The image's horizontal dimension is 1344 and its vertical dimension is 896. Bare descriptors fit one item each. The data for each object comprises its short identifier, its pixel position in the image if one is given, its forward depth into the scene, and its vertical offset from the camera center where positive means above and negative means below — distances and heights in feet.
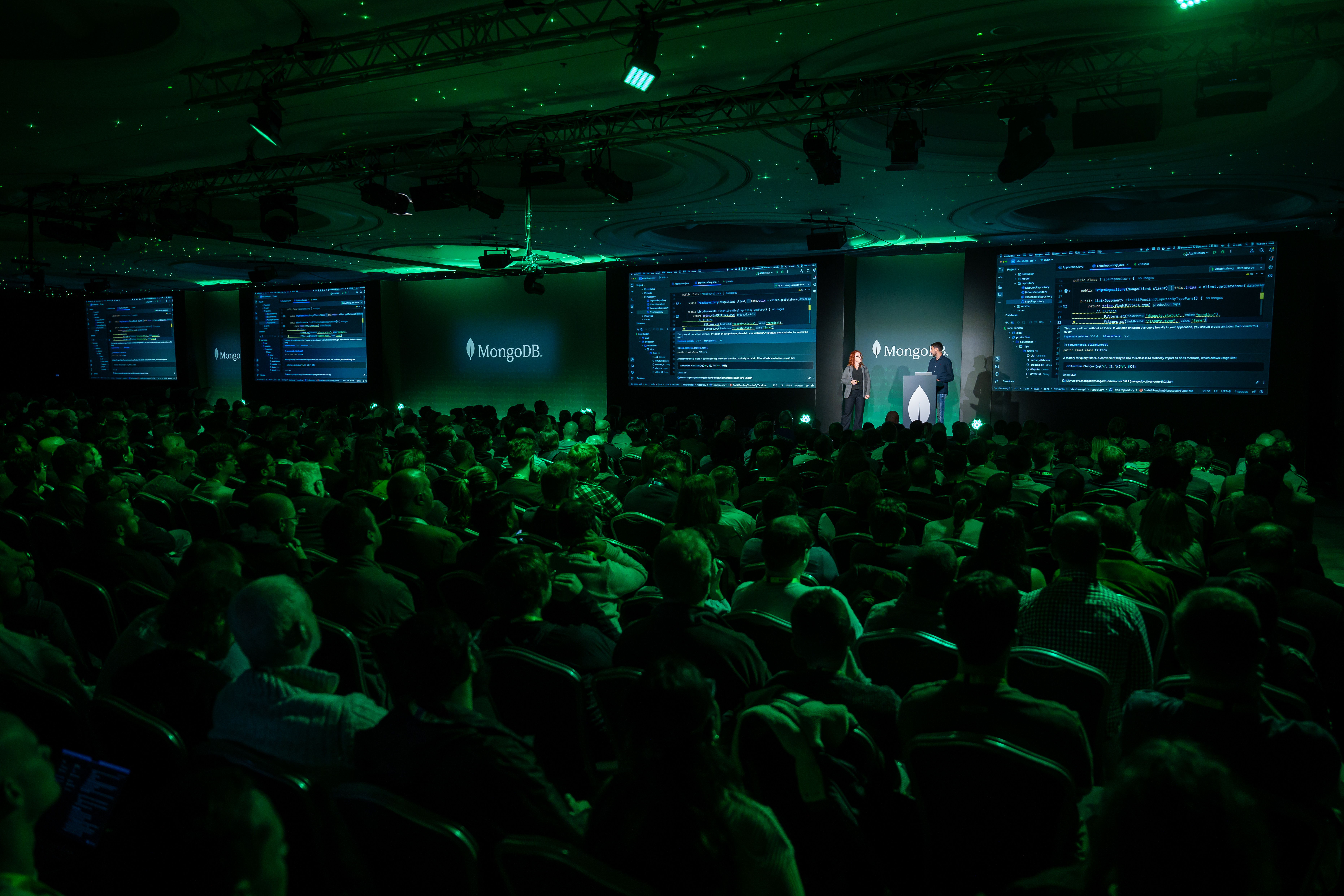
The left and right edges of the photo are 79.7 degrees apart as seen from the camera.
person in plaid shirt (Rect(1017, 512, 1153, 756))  8.95 -2.71
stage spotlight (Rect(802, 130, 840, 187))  20.81 +5.90
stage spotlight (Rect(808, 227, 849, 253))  34.99 +6.12
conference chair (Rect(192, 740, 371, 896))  5.68 -3.20
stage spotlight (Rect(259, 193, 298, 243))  27.43 +5.34
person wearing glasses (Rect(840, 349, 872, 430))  42.91 -0.51
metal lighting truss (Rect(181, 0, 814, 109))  15.76 +7.14
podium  43.70 -0.95
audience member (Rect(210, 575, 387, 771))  6.35 -2.63
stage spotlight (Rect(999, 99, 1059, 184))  18.84 +5.75
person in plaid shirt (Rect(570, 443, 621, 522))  17.71 -2.53
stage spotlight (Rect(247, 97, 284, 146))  19.27 +6.12
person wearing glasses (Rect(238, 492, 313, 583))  12.34 -2.58
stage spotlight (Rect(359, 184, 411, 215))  25.62 +5.59
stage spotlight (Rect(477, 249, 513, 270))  39.83 +5.73
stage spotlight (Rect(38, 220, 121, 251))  30.14 +5.16
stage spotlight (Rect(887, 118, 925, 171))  19.85 +5.91
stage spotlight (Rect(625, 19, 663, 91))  15.58 +6.24
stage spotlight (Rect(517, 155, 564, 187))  23.84 +6.03
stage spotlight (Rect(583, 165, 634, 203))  24.14 +5.91
